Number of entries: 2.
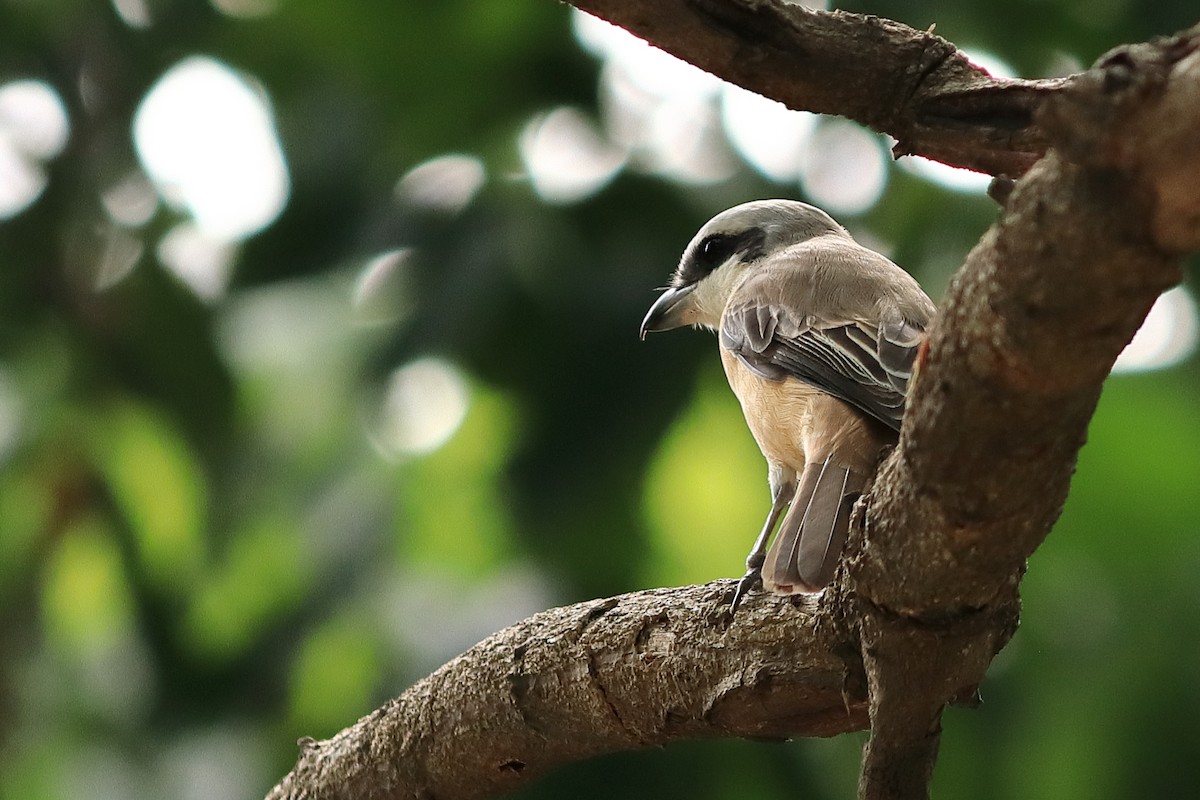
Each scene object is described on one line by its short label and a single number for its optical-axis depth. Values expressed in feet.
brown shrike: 19.10
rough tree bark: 9.97
